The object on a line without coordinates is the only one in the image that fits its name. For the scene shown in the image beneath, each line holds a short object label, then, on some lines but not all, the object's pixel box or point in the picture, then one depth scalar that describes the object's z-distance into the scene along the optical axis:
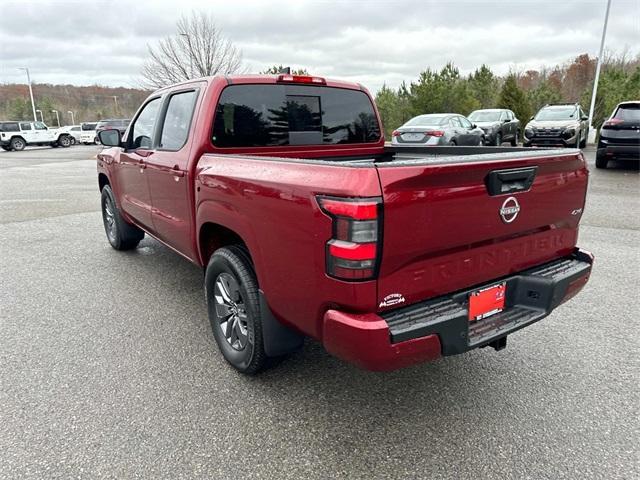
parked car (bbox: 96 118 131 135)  28.34
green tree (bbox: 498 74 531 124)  24.84
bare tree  27.22
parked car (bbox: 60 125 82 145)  33.88
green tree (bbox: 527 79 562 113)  28.94
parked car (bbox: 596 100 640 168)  10.98
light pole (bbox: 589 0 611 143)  18.06
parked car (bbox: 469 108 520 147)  17.23
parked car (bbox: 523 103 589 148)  14.60
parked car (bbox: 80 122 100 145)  34.72
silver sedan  13.16
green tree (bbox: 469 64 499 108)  29.17
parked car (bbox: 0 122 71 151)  29.58
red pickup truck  1.93
